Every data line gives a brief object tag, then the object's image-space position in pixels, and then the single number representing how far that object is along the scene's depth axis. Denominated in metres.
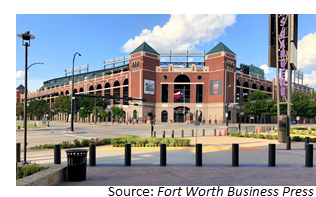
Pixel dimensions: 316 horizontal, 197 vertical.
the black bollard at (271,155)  9.61
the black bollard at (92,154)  9.51
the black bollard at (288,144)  14.86
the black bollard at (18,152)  10.64
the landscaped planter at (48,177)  5.89
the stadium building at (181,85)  74.69
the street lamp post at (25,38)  9.73
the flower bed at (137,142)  15.19
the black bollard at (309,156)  9.54
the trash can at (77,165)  7.28
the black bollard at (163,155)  9.51
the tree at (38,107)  98.75
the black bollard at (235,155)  9.49
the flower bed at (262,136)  19.88
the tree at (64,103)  77.00
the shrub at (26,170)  6.80
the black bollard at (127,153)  9.48
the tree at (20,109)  54.82
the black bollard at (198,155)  9.46
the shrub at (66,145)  14.97
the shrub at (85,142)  15.92
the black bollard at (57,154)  9.29
